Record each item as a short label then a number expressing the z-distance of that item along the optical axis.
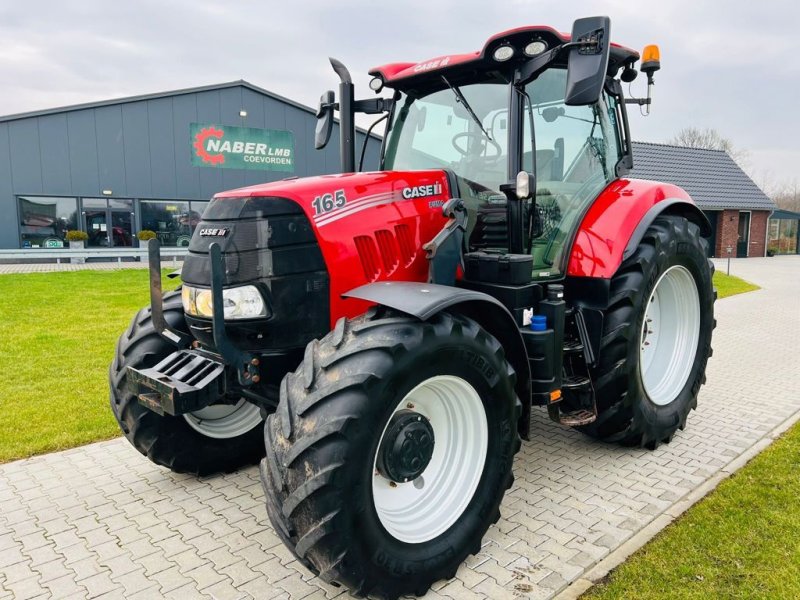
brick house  24.42
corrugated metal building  20.47
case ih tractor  2.45
